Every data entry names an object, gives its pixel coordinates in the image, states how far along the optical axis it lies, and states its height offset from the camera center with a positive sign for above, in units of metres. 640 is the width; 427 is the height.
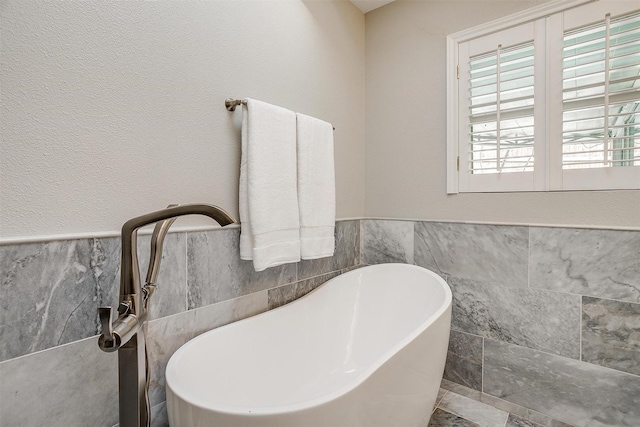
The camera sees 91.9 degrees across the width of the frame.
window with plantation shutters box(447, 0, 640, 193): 1.40 +0.51
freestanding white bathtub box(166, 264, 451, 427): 0.78 -0.57
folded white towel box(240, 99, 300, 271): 1.31 +0.08
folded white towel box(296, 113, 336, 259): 1.55 +0.09
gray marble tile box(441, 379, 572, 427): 1.51 -1.07
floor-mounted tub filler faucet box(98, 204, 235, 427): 0.75 -0.27
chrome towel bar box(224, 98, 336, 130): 1.33 +0.44
